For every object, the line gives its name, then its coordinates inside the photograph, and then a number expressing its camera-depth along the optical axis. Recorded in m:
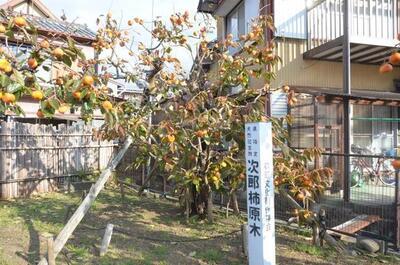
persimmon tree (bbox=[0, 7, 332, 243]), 4.16
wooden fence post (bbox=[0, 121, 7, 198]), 11.12
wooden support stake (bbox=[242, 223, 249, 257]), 5.75
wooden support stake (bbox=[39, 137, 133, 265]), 5.56
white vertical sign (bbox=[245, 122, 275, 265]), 4.47
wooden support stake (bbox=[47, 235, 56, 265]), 5.11
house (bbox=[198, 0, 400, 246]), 9.23
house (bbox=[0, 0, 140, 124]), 19.83
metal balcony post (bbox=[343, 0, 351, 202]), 10.40
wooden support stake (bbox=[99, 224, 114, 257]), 6.04
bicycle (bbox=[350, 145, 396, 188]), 8.98
